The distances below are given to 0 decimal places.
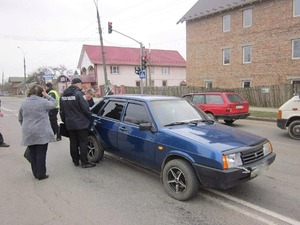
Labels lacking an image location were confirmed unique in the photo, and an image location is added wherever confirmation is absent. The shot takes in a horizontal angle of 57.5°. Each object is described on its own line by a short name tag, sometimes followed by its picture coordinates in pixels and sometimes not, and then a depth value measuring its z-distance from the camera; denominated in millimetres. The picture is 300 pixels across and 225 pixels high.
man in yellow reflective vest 8391
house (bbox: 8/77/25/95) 89388
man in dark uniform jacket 5461
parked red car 11367
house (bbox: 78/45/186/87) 44375
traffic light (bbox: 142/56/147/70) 21844
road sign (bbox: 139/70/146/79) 19864
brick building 21984
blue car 3727
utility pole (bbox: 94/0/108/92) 23516
